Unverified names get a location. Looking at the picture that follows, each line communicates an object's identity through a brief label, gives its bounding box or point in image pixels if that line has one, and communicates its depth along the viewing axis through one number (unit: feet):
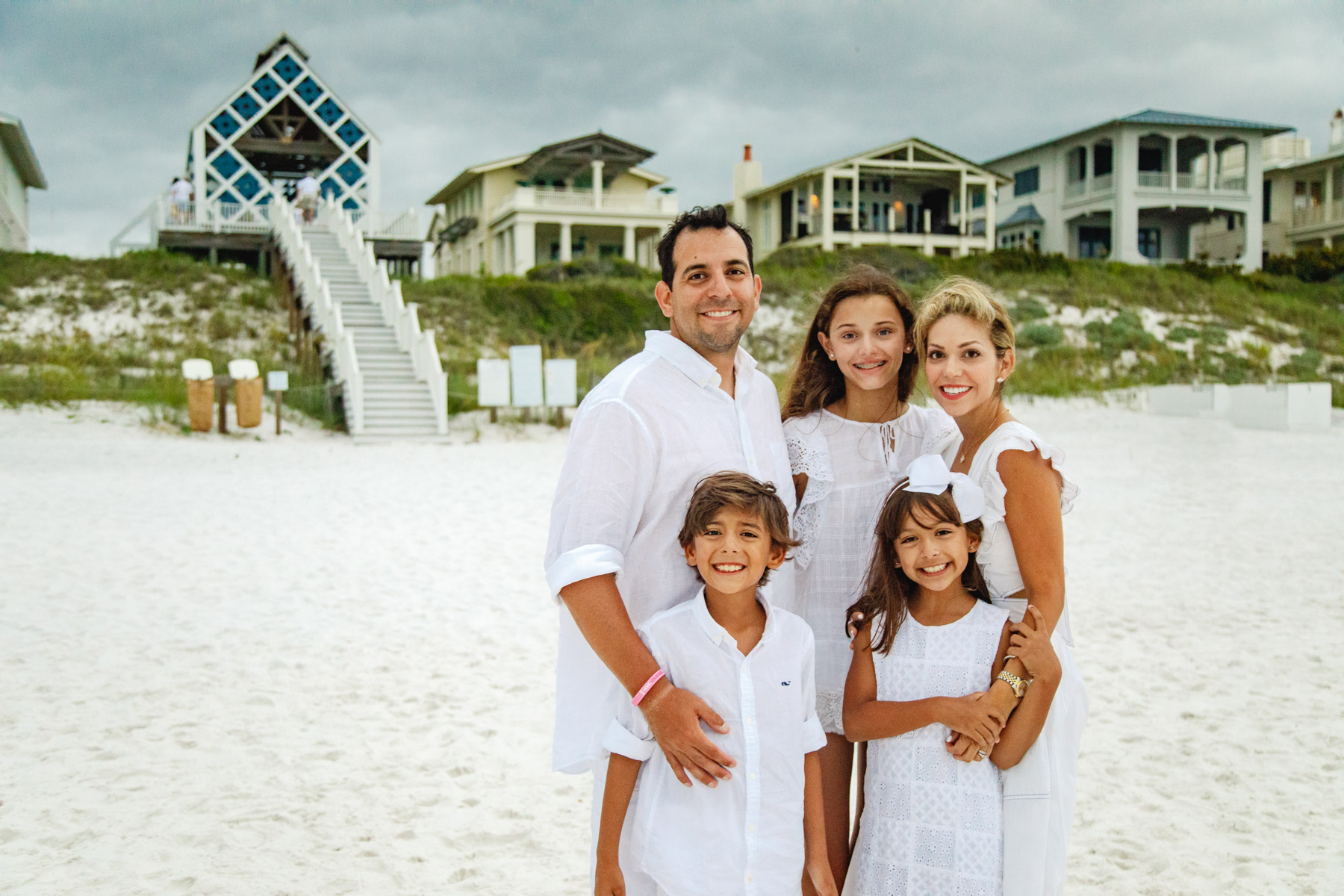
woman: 7.86
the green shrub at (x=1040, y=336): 82.38
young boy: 7.37
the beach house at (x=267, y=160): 85.56
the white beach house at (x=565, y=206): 109.50
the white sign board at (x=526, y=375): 57.41
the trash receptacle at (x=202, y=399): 50.90
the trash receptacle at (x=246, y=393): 51.78
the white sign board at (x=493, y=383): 56.54
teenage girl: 9.03
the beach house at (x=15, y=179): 91.71
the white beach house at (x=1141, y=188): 118.73
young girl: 7.82
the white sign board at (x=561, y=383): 58.03
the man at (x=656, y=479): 7.28
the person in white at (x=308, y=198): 85.25
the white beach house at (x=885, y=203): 113.29
